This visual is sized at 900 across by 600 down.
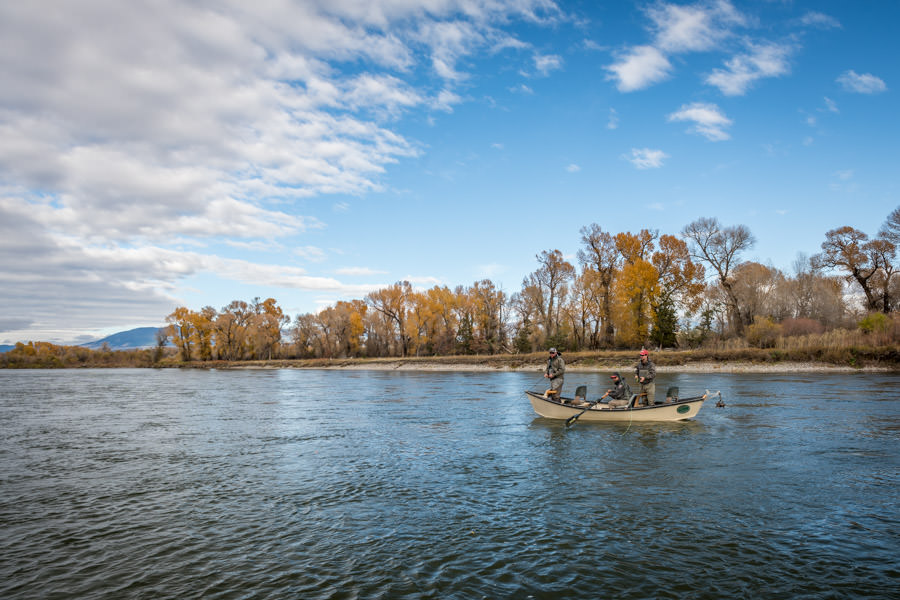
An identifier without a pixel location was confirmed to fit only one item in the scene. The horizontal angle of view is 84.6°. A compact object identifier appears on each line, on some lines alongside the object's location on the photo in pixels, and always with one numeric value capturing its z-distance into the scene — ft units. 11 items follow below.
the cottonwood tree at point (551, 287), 237.86
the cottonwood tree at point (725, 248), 196.75
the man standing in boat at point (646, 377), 67.21
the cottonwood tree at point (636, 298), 203.21
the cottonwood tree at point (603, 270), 219.61
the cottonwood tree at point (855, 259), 181.06
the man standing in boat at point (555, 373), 72.18
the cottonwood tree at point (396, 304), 305.53
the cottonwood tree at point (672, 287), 199.93
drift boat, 65.31
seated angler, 69.05
